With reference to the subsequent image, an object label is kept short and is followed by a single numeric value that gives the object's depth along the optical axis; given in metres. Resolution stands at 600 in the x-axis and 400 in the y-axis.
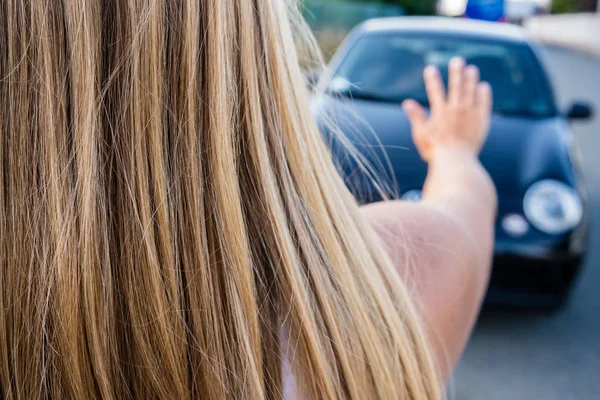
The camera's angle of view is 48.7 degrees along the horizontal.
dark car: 3.10
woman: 0.66
